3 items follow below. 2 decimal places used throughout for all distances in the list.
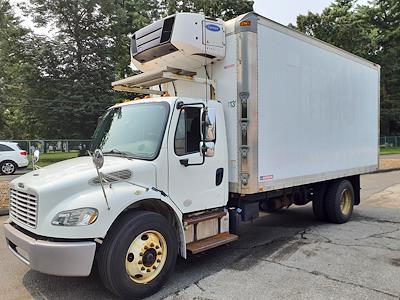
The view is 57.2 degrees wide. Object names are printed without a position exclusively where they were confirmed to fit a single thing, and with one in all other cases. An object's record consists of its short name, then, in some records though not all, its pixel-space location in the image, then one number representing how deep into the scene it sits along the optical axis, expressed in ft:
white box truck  13.01
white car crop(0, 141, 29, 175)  57.62
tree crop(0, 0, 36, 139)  93.97
